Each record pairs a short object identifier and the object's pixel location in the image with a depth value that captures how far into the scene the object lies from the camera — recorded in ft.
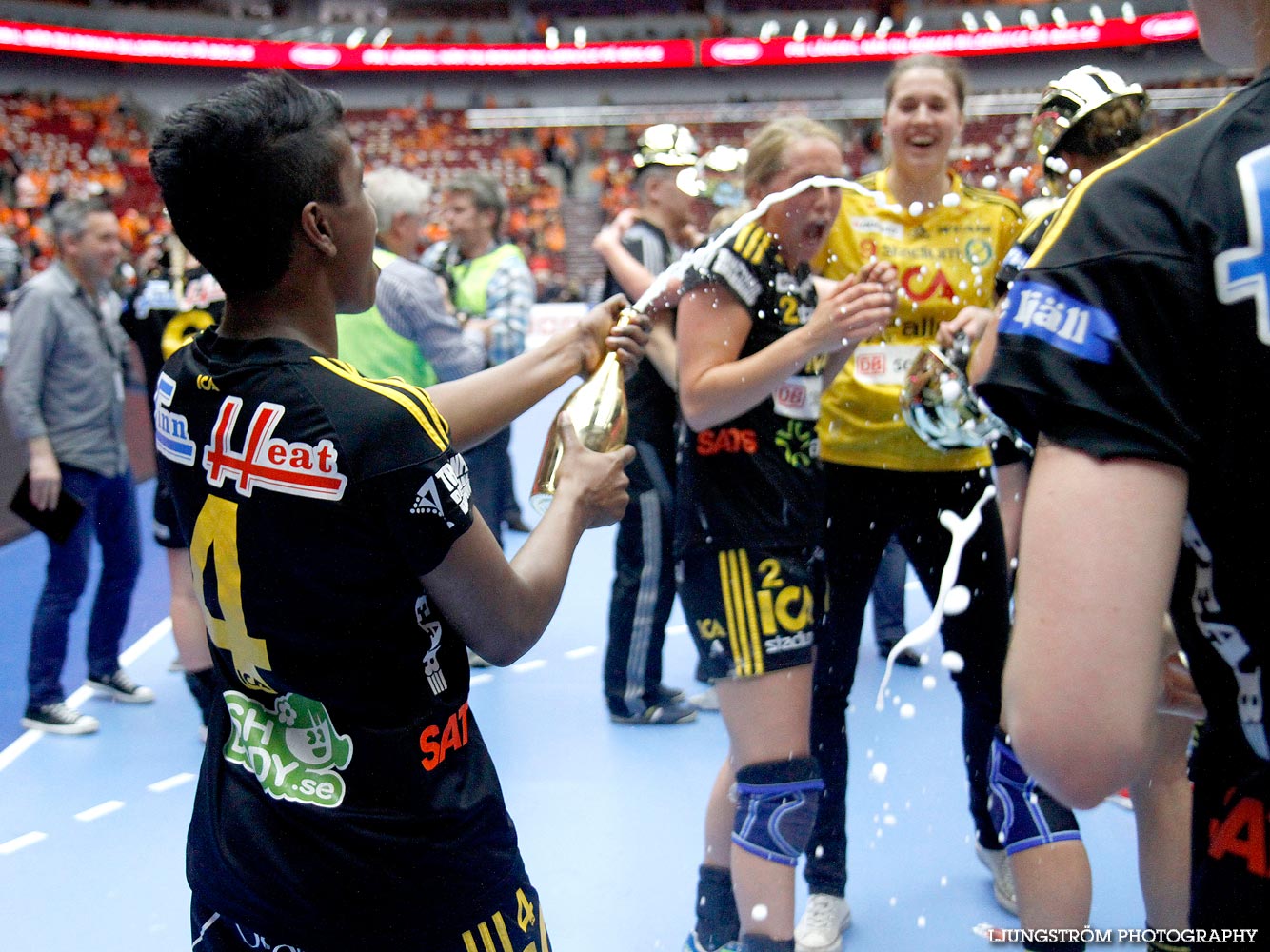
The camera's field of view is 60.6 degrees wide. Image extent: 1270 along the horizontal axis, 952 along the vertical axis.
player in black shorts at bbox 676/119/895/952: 7.52
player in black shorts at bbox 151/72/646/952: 3.97
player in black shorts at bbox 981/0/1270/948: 2.41
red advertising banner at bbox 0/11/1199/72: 86.89
